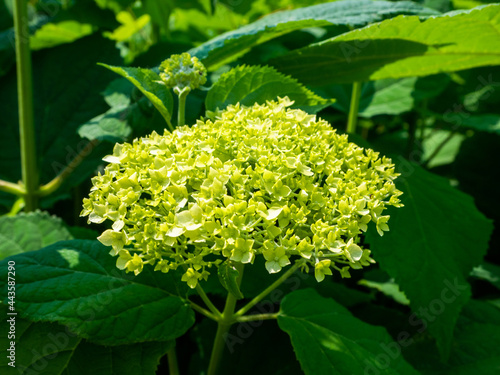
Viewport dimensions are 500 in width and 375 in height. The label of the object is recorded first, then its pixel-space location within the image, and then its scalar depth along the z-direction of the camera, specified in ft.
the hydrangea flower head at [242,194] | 0.93
